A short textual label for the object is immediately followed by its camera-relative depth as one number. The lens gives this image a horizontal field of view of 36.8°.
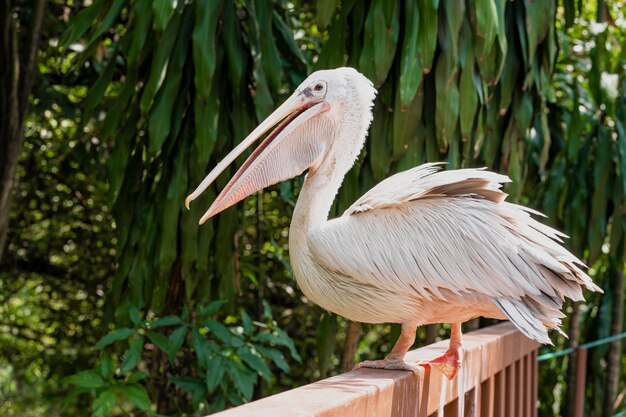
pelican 2.30
